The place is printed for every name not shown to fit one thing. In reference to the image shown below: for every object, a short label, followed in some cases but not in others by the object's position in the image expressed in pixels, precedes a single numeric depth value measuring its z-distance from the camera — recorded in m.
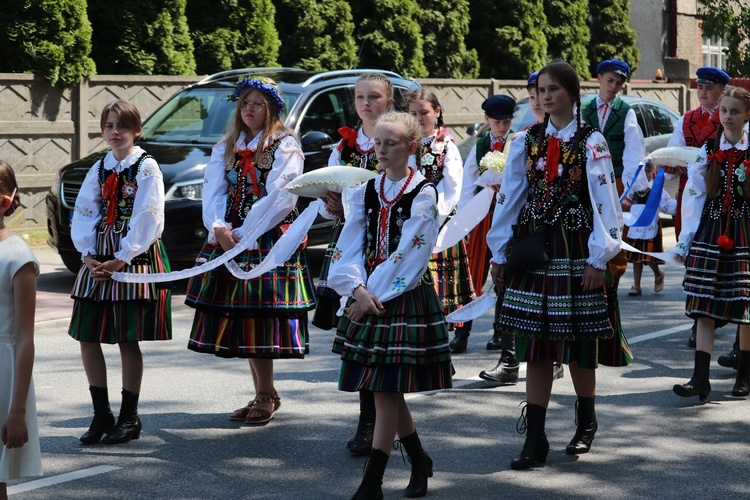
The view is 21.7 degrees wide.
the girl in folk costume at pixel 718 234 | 12.17
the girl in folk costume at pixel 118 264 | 10.50
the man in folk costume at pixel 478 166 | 14.09
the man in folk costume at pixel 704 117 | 14.61
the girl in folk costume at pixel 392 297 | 8.68
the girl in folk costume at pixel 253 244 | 11.00
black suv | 19.04
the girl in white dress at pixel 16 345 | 6.91
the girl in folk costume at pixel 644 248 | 18.84
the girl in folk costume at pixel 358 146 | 11.01
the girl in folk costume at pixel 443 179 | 11.64
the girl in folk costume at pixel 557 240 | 9.61
